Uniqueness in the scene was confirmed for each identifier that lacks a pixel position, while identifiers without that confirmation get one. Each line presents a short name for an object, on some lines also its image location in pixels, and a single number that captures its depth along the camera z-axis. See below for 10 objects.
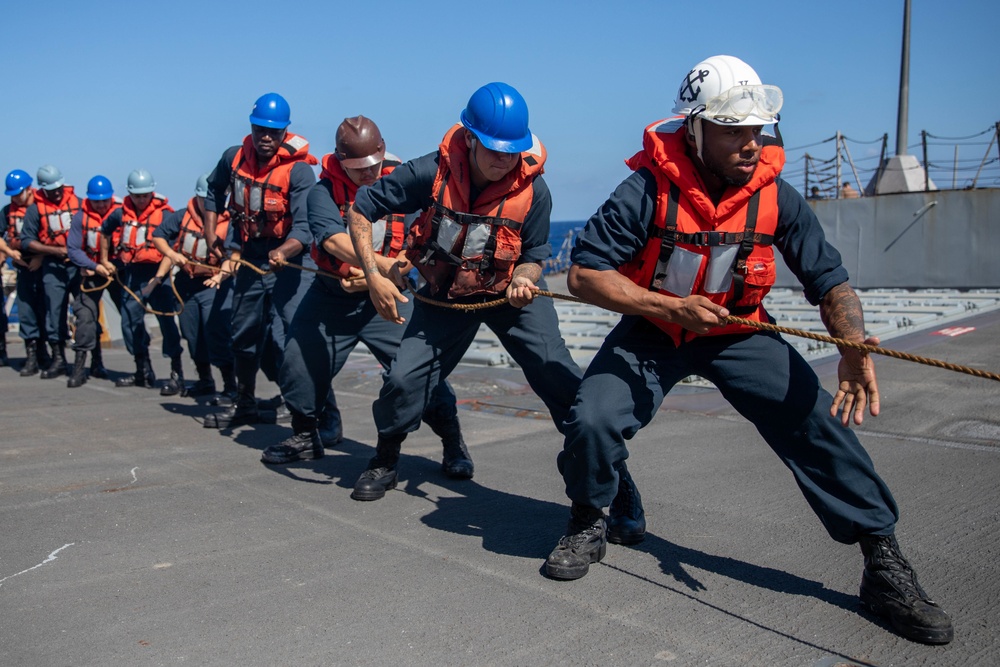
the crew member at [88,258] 9.68
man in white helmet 3.34
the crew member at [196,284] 8.05
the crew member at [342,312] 5.34
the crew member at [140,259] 9.30
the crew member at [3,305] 10.68
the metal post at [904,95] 22.52
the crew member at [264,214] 6.20
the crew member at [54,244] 10.20
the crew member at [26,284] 10.77
